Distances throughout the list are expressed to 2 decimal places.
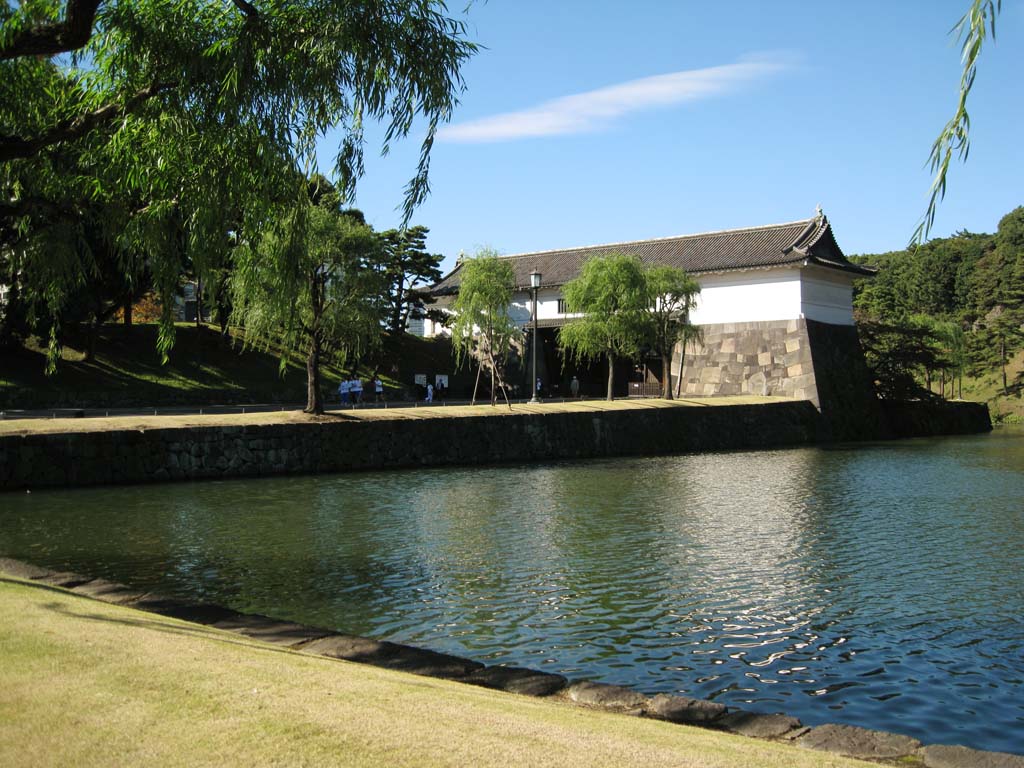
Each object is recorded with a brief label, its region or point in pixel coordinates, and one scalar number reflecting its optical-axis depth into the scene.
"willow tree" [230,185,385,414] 24.55
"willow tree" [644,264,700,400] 36.94
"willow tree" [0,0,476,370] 8.75
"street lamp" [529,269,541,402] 32.52
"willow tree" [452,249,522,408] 35.03
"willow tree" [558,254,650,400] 35.97
